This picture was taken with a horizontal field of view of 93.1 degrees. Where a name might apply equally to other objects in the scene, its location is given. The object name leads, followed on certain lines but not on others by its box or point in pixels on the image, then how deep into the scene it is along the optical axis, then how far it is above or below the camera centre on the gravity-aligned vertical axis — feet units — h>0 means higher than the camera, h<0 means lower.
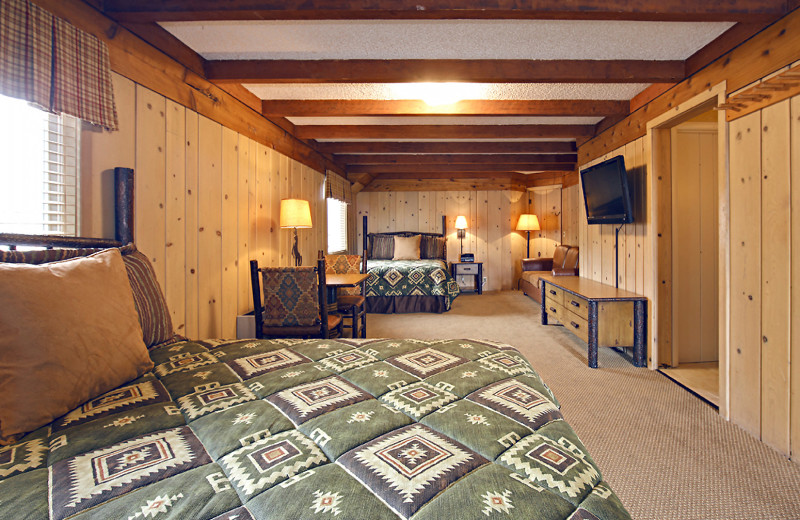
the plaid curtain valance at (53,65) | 4.57 +2.60
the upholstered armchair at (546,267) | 19.19 -0.38
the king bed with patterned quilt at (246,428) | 2.09 -1.27
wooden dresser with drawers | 10.37 -1.67
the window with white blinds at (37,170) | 4.81 +1.23
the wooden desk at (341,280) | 10.71 -0.58
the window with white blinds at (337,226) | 19.47 +1.91
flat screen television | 10.97 +2.13
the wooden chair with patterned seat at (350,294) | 12.09 -1.28
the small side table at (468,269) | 23.36 -0.54
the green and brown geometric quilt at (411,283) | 17.93 -1.07
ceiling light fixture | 9.85 +4.65
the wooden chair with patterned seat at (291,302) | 8.55 -0.96
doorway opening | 10.52 +0.49
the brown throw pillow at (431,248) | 23.85 +0.79
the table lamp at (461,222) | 24.18 +2.45
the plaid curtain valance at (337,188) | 17.76 +3.77
